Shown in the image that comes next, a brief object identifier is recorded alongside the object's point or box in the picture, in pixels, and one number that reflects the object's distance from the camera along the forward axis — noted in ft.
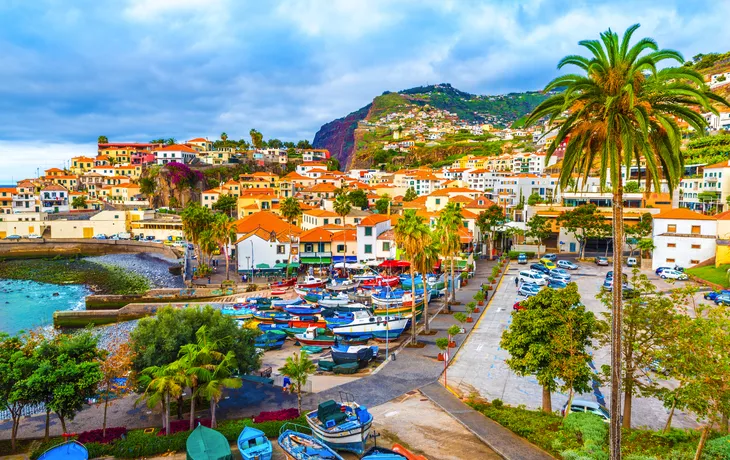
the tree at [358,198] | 304.22
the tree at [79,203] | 358.43
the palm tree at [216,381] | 57.57
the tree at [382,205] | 306.92
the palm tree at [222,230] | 174.60
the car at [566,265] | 175.42
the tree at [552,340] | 57.21
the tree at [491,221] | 213.25
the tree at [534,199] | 261.46
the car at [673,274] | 145.69
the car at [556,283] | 143.43
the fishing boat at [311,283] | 154.81
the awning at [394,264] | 175.42
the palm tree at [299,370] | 65.62
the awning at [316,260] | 187.93
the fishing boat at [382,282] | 155.63
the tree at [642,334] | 51.16
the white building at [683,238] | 162.30
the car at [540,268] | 164.43
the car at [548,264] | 172.55
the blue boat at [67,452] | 52.54
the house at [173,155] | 454.81
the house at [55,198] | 347.03
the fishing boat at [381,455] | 49.55
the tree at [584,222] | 191.93
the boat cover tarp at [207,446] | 51.01
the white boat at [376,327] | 103.76
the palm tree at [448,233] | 115.96
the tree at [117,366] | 62.13
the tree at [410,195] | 345.00
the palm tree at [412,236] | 97.19
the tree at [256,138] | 553.56
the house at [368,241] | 185.98
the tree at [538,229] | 207.72
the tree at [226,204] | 319.06
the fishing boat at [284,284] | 158.20
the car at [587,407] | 59.88
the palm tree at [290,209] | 224.33
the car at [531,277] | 143.74
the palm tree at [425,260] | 98.65
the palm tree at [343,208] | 193.16
